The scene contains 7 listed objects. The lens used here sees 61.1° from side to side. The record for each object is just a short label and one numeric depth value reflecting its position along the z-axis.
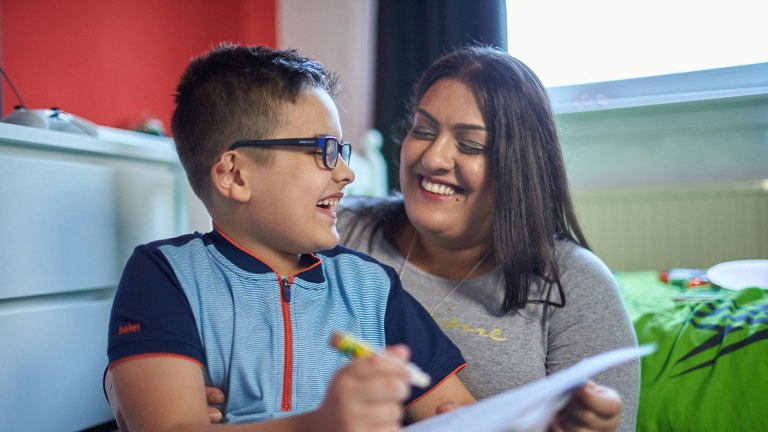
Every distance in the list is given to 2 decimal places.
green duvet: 1.30
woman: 1.18
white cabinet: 1.02
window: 2.67
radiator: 2.58
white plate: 1.78
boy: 0.81
